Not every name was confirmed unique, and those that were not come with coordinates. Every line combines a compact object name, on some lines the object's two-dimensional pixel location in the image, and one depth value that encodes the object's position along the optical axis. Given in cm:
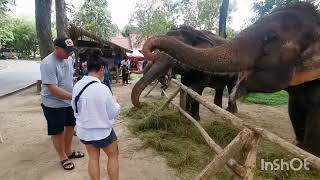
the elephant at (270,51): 194
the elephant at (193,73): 397
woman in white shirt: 217
